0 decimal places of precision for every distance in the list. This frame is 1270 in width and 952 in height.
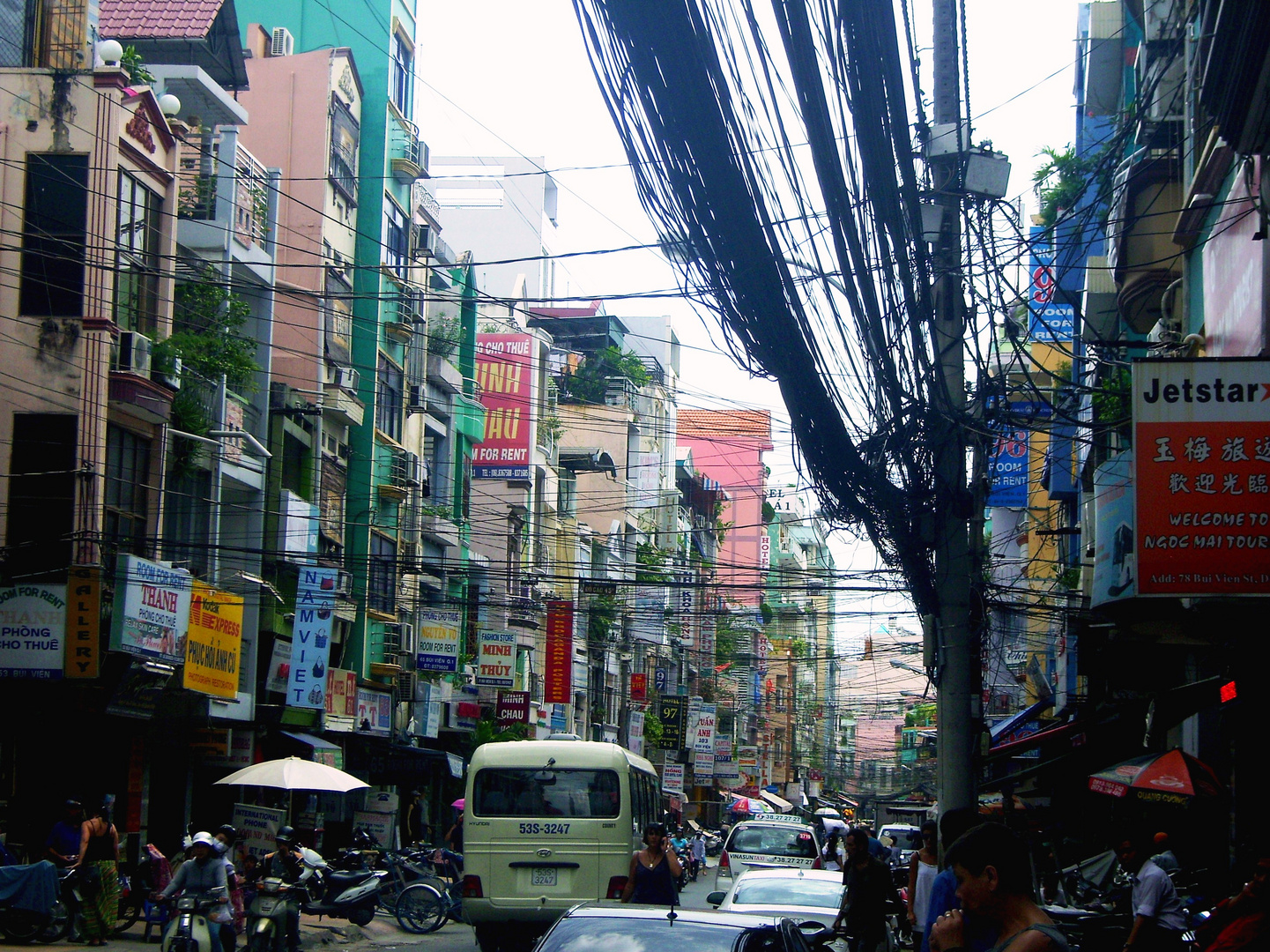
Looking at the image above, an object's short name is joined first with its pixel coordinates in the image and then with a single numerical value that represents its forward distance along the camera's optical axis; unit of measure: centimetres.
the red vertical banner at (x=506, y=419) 4650
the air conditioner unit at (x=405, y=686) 3944
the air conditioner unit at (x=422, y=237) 3988
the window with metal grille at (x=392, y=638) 3816
